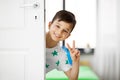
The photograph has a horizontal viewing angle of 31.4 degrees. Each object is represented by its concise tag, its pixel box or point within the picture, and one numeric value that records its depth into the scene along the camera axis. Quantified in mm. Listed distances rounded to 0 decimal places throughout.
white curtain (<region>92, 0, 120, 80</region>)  3391
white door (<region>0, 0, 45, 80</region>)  2098
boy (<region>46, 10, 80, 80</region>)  2518
